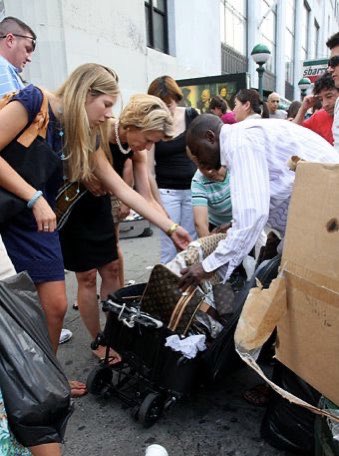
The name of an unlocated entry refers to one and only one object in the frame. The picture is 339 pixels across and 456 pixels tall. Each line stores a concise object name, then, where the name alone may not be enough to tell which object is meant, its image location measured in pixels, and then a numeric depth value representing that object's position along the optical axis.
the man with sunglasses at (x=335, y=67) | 3.31
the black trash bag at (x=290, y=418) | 1.69
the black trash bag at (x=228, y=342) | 1.84
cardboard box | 1.15
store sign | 14.32
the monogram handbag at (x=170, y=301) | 2.12
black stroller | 1.93
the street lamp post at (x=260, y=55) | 10.45
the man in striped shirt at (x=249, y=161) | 1.81
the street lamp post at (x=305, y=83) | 15.36
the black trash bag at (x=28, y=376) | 1.19
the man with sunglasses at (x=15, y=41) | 3.29
